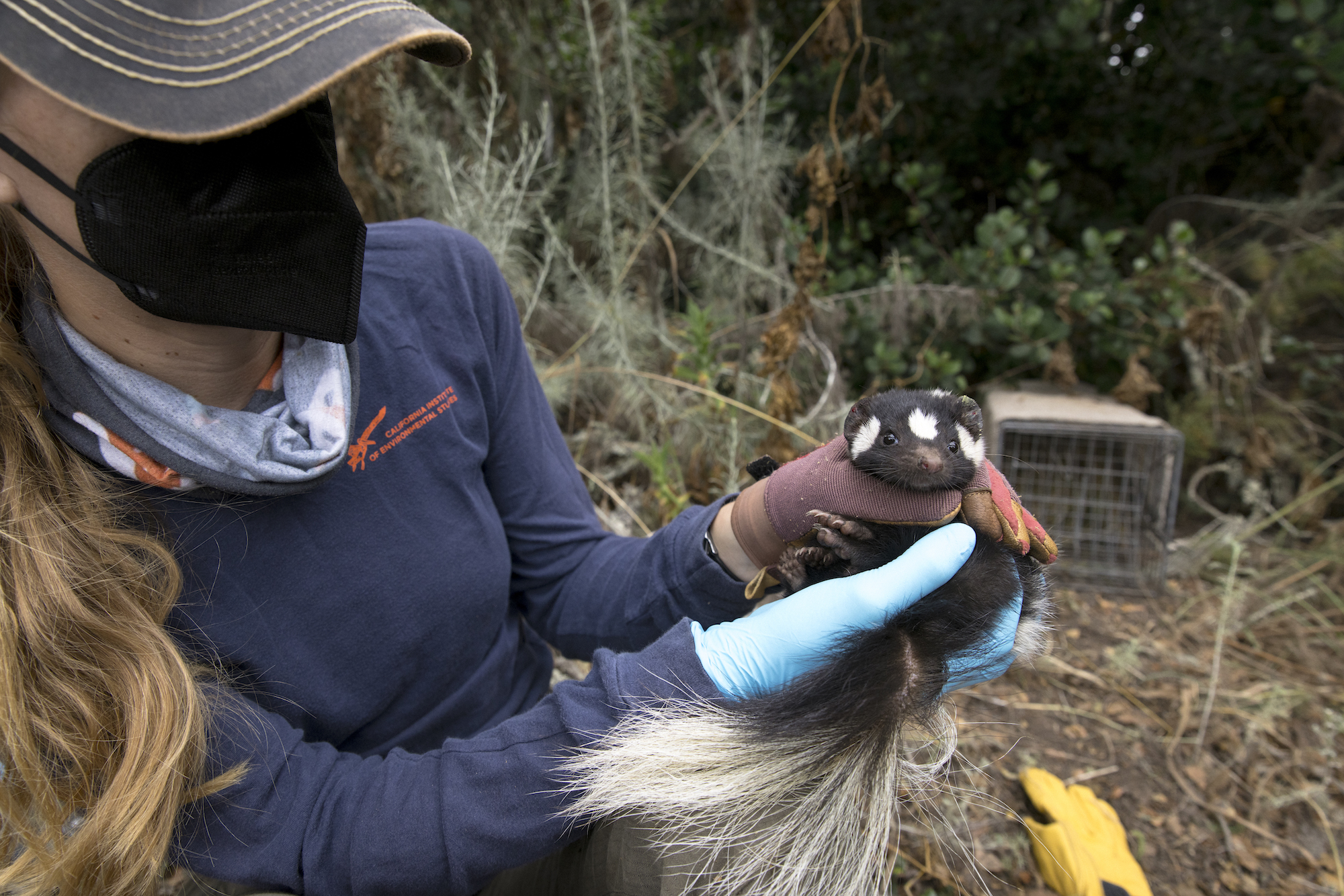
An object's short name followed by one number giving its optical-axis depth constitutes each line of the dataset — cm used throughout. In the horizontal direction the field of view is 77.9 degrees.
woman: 29
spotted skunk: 36
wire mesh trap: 86
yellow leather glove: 53
